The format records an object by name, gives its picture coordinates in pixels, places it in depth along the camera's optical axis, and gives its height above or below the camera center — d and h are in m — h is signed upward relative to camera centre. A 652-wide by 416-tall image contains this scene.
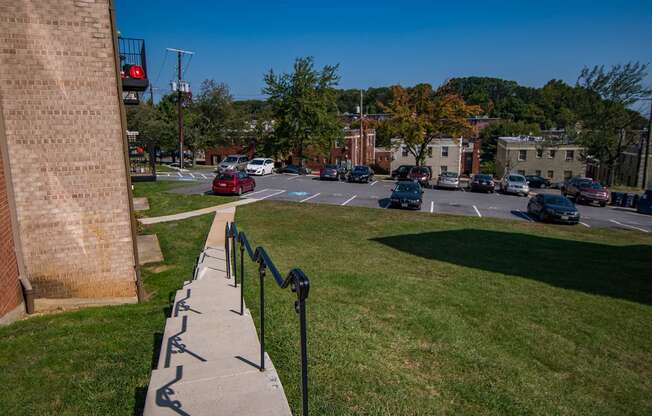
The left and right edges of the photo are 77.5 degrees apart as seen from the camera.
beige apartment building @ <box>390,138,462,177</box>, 54.22 -1.32
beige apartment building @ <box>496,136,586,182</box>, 53.06 -1.62
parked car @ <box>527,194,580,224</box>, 20.49 -3.21
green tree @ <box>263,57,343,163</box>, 45.06 +4.17
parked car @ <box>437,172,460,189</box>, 32.62 -2.76
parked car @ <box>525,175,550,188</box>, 40.81 -3.57
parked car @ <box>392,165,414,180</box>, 37.88 -2.45
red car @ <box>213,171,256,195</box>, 24.38 -2.22
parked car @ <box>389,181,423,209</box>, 22.44 -2.83
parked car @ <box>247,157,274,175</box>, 37.22 -1.92
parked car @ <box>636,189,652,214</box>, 25.58 -3.56
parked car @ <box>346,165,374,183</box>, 34.28 -2.42
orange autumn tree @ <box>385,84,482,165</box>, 41.31 +3.36
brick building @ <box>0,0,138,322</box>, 7.16 -0.12
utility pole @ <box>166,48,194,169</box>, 43.09 +5.78
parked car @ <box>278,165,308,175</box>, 41.37 -2.44
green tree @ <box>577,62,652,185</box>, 42.12 +3.18
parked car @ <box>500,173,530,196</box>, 30.97 -2.96
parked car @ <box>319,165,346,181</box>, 35.44 -2.33
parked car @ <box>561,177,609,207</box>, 27.86 -3.12
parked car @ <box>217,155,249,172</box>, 39.44 -1.69
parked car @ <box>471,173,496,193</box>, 31.25 -2.87
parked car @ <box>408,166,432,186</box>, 34.94 -2.48
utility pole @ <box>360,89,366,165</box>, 58.64 -1.63
